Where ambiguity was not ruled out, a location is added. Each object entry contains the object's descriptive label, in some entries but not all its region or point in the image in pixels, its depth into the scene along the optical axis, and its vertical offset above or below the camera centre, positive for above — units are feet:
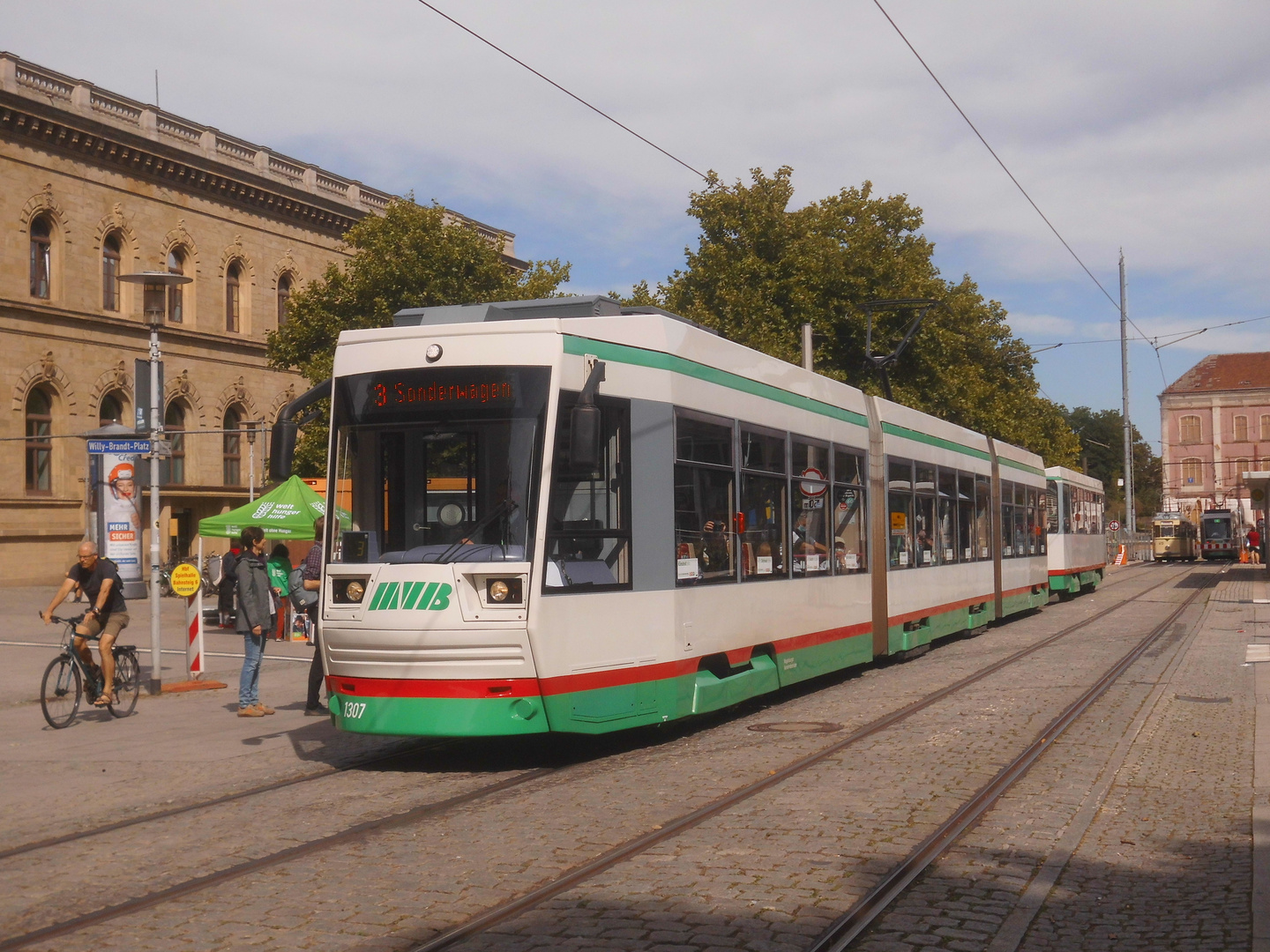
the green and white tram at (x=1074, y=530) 97.50 -0.29
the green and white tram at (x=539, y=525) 28.89 +0.12
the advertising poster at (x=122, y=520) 107.14 +1.21
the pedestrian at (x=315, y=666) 41.16 -3.93
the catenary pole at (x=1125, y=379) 195.92 +21.52
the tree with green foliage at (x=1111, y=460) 370.53 +17.67
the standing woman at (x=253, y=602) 41.32 -2.08
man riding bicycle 42.14 -2.10
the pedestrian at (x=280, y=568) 46.13 -1.15
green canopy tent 74.84 +1.11
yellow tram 237.66 -2.48
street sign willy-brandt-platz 48.78 +3.11
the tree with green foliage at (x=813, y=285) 118.42 +21.35
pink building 367.04 +25.39
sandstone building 122.31 +25.07
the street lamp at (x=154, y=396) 48.67 +4.91
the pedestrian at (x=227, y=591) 65.05 -3.22
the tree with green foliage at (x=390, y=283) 109.09 +19.88
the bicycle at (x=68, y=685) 41.01 -4.51
